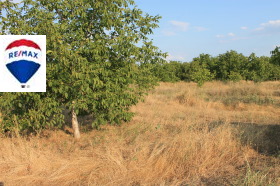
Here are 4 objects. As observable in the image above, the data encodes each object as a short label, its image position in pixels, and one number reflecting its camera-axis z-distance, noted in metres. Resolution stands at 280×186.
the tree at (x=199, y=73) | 21.08
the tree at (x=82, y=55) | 4.76
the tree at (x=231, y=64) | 23.84
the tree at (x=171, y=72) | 26.68
